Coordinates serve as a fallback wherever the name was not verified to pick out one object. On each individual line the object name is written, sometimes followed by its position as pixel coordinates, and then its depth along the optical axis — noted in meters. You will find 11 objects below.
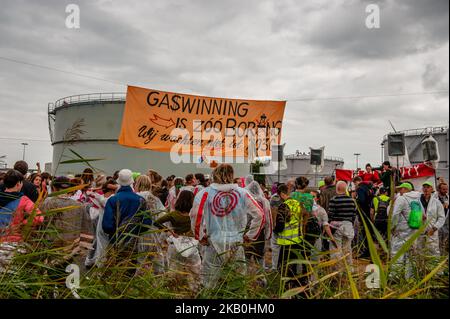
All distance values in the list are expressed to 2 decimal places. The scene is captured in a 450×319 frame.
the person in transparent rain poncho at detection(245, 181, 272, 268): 4.81
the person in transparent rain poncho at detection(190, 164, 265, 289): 4.12
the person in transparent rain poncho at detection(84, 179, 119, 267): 4.53
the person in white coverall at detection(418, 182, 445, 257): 3.09
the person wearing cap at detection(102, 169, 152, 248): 4.18
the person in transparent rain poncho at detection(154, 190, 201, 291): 2.72
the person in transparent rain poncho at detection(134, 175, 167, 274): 2.80
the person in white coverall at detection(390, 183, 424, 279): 6.37
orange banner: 7.73
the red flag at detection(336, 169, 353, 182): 13.95
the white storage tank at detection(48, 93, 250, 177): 25.22
